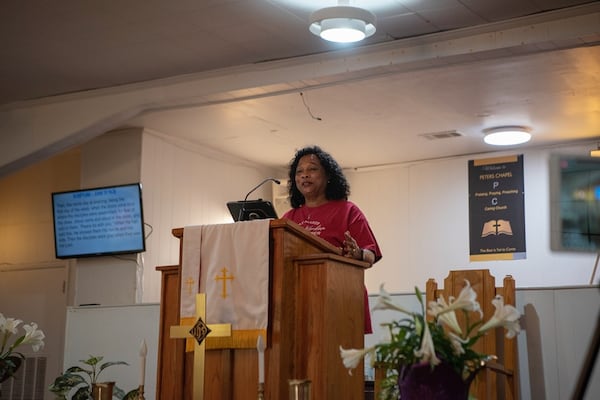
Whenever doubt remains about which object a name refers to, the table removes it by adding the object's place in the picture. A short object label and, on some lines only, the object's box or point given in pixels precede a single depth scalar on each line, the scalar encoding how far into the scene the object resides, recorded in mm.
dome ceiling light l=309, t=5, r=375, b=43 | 4664
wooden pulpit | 2965
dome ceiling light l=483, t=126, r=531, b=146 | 7509
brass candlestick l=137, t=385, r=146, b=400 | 2883
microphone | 3839
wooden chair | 4559
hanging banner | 8188
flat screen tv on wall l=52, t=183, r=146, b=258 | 7328
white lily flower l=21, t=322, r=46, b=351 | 3059
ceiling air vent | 7727
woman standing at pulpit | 3701
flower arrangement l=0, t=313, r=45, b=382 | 3066
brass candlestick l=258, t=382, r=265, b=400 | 2630
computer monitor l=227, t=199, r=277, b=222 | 3920
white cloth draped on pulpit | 3020
